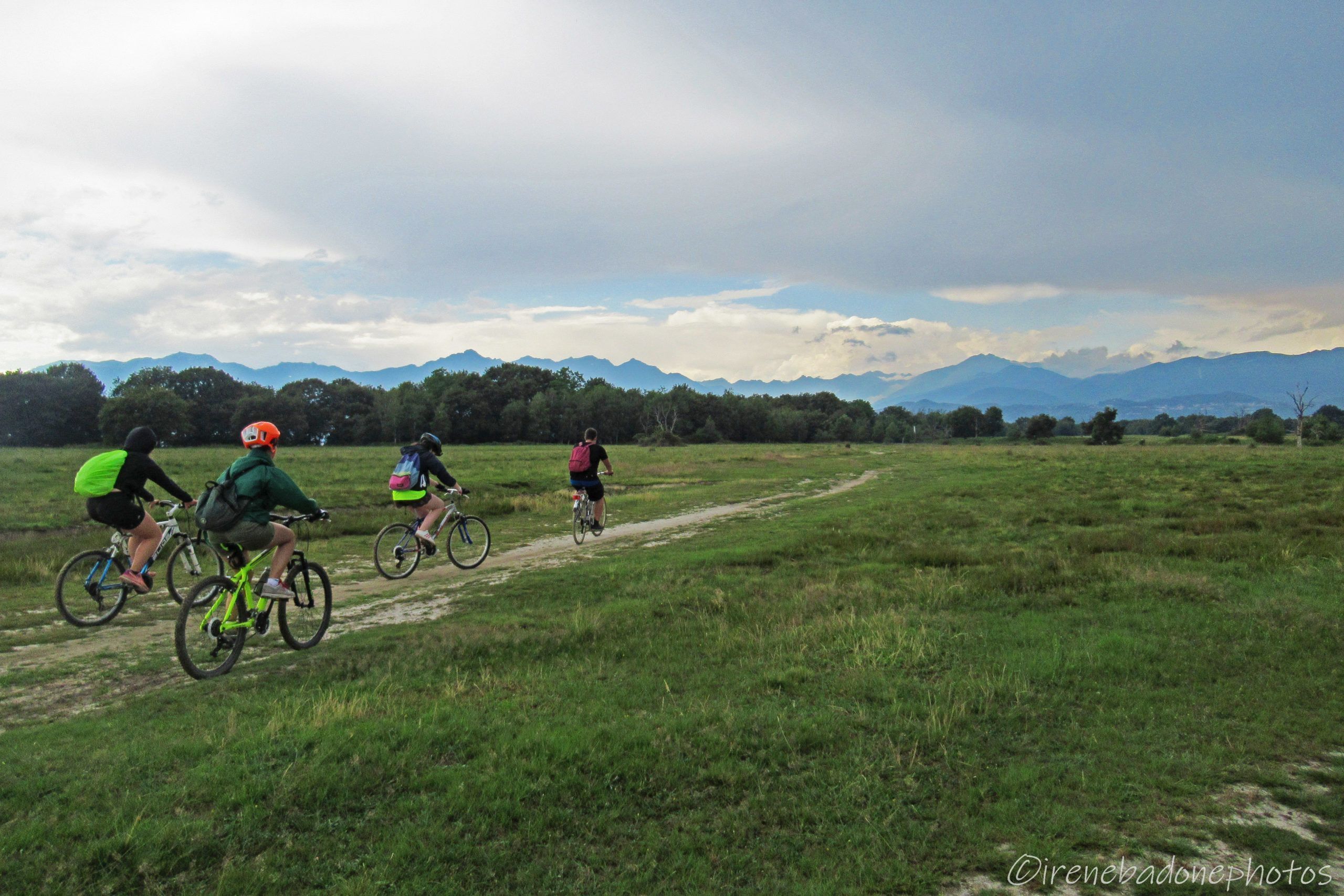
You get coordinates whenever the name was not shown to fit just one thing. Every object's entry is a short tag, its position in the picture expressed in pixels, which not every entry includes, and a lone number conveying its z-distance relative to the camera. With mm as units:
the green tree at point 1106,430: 123688
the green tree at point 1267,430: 111125
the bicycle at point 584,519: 18766
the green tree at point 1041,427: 155500
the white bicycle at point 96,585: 9898
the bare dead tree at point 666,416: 144125
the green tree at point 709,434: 143750
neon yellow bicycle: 7668
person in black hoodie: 9922
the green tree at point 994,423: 185750
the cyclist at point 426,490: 13680
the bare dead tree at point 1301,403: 96381
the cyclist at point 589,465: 18156
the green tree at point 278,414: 99875
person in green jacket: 7887
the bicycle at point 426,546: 13992
